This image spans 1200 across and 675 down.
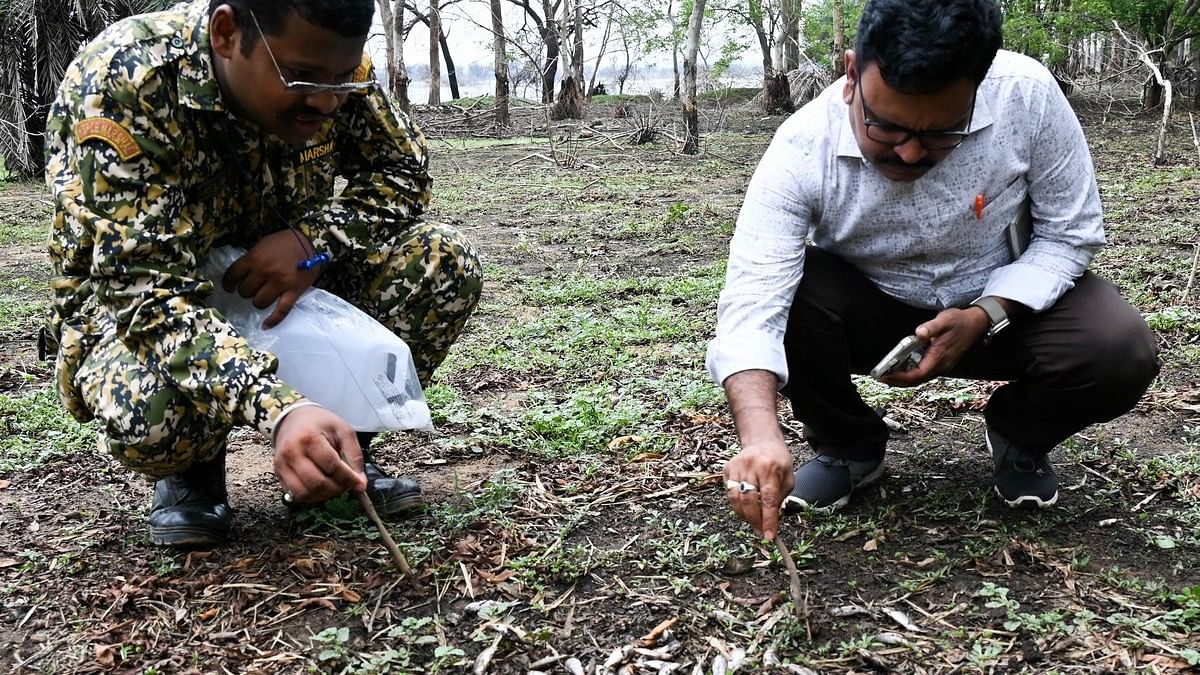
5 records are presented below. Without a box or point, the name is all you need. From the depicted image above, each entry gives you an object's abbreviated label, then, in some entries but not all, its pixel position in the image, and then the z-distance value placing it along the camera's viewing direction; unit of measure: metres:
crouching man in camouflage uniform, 2.20
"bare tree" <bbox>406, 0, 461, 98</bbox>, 31.34
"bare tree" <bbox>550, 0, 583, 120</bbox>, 19.64
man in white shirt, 2.26
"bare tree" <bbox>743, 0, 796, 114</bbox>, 19.30
